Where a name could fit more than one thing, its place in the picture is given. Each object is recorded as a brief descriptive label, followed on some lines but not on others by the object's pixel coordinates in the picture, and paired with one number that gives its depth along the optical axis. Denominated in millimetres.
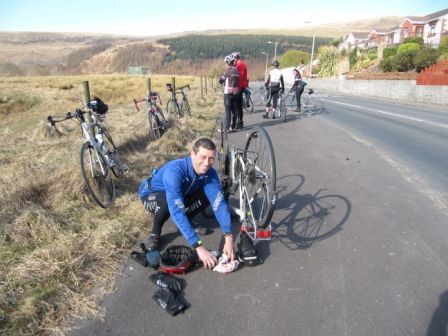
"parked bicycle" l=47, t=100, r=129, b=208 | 4980
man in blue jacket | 3318
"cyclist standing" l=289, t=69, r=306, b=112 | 13765
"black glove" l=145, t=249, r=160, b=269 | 3365
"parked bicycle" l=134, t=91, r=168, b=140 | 9180
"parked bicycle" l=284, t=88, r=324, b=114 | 15708
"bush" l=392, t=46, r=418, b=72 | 29938
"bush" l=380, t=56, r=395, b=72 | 31250
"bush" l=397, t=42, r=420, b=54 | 31528
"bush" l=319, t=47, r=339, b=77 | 50969
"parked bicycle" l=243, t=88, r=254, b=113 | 15336
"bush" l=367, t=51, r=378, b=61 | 44353
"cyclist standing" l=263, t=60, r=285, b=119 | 12656
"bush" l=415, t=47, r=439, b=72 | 28031
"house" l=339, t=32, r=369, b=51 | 81375
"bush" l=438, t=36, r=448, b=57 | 29684
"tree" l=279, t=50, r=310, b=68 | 92000
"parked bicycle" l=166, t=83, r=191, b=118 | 12336
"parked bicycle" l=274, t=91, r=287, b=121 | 12820
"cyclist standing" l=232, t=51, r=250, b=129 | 9969
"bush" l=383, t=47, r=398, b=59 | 37406
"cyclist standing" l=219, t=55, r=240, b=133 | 9727
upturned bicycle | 3470
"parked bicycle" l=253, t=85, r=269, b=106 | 19056
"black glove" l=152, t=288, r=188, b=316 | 2797
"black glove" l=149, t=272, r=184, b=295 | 3057
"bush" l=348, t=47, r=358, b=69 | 48325
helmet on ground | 3283
